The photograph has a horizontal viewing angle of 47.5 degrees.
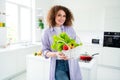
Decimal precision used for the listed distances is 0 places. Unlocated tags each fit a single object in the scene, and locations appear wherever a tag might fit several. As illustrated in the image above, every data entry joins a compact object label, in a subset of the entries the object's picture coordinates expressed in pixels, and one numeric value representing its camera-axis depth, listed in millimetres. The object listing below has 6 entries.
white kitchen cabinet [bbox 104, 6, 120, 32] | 4367
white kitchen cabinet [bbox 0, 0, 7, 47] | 3604
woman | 1354
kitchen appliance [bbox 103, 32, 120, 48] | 4402
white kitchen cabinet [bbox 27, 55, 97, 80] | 2377
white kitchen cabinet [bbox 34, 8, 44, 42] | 5121
